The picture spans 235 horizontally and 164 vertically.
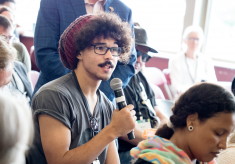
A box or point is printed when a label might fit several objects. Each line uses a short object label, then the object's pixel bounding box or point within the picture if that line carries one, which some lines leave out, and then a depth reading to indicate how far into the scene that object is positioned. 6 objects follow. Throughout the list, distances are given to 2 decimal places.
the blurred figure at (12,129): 1.39
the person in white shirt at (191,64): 5.16
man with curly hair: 2.38
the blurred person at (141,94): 3.08
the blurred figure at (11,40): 3.54
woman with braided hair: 2.37
